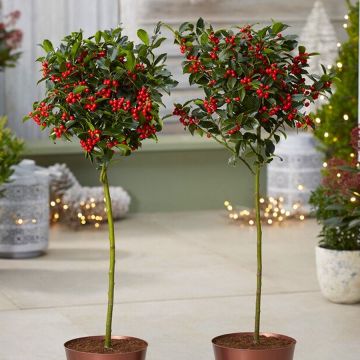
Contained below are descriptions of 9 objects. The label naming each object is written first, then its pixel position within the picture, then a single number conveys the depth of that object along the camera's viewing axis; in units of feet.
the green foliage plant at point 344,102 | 30.37
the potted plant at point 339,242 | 20.90
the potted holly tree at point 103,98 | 14.22
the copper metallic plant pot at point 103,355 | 14.17
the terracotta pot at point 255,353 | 14.43
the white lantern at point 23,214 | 26.71
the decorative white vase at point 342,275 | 21.24
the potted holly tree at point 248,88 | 14.51
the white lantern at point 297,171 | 34.44
